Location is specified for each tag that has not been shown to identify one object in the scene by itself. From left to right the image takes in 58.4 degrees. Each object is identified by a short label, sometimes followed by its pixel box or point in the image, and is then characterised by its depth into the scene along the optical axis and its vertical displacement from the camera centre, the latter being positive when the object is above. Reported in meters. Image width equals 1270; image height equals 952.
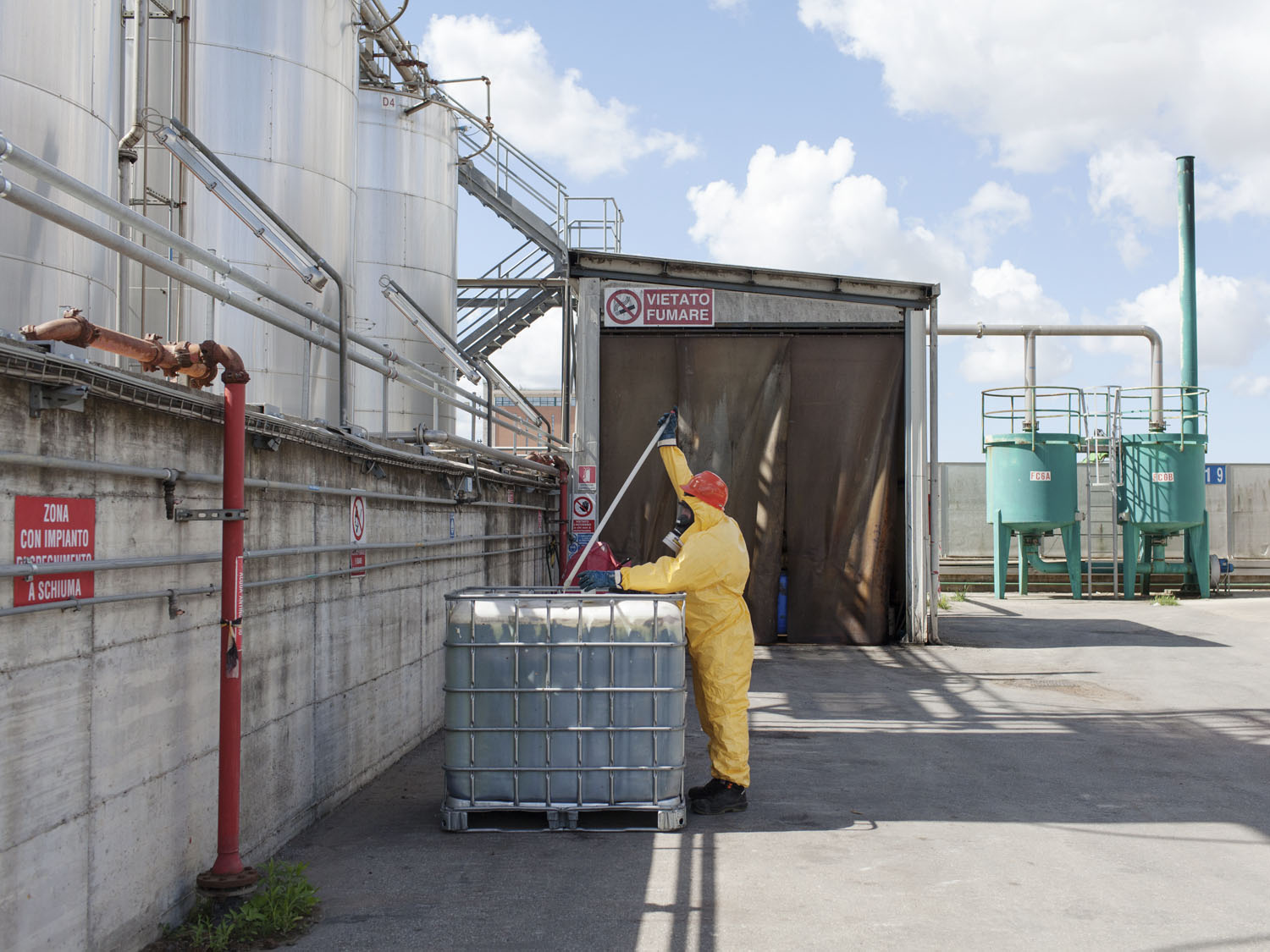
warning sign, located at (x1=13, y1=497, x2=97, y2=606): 3.39 -0.06
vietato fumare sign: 14.25 +2.69
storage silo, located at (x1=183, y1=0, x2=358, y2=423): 8.38 +2.89
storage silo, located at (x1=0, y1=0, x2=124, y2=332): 4.71 +1.71
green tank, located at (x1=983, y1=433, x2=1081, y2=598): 20.78 +0.77
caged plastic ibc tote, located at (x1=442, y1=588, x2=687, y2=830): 5.93 -0.97
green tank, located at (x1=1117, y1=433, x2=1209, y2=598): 21.31 +0.58
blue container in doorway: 14.33 -1.03
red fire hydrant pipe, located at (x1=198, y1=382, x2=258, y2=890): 4.42 -0.56
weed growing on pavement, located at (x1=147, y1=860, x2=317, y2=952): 4.29 -1.56
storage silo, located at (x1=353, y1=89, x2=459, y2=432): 13.60 +3.69
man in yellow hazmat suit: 6.35 -0.56
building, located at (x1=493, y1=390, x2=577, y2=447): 34.62 +3.96
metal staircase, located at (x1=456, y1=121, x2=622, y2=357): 17.83 +4.35
